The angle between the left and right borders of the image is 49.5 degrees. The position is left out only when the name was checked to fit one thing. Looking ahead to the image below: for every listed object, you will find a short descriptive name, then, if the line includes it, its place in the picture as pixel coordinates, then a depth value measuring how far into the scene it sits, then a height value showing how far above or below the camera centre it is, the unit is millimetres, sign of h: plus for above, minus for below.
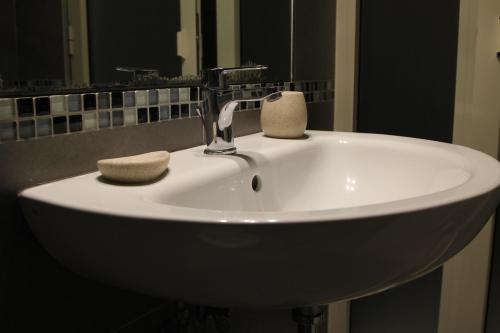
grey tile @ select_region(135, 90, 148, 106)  841 -20
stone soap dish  657 -103
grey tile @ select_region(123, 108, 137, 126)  815 -48
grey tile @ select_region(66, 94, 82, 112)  723 -24
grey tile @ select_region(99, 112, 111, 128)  771 -50
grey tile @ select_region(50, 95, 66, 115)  698 -26
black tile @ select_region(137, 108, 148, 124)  843 -48
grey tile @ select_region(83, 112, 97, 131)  745 -50
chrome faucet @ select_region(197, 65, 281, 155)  917 -43
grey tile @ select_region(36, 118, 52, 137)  674 -52
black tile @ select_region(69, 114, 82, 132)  722 -51
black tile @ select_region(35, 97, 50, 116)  676 -26
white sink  482 -146
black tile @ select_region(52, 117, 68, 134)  697 -52
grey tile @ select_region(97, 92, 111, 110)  771 -23
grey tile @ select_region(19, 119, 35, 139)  649 -53
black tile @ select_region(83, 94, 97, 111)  747 -24
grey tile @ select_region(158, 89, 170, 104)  893 -20
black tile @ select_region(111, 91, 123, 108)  796 -22
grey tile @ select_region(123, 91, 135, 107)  817 -21
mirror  663 +68
